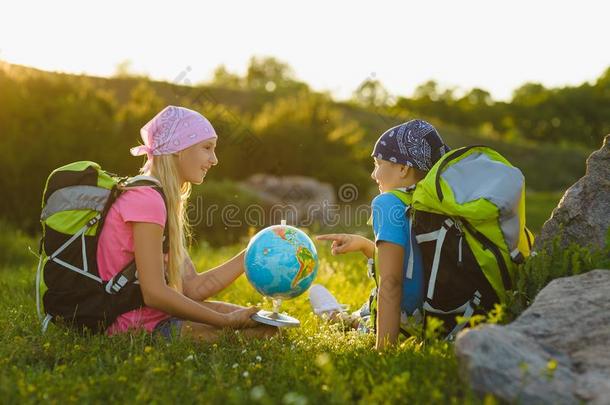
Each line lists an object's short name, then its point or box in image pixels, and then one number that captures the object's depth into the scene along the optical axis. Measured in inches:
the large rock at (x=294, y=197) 654.3
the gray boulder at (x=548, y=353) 124.3
